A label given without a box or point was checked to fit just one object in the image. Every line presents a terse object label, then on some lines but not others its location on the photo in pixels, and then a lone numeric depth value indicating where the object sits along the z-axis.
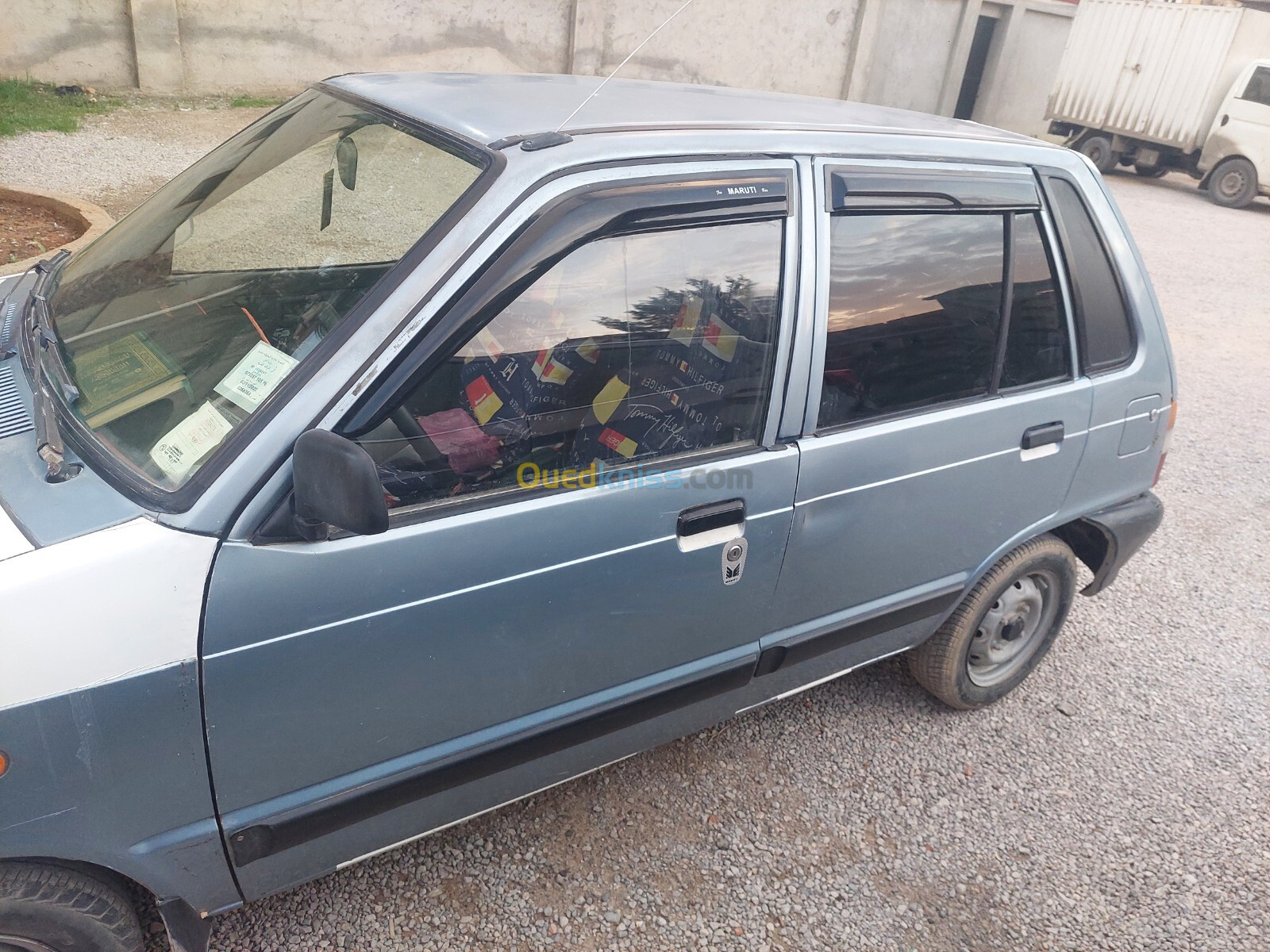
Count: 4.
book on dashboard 1.86
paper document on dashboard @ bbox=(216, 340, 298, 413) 1.74
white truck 14.29
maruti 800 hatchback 1.62
